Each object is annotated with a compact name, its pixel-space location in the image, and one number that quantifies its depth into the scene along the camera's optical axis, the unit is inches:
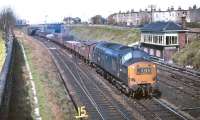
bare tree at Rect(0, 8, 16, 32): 4410.9
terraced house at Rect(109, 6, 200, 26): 4940.9
